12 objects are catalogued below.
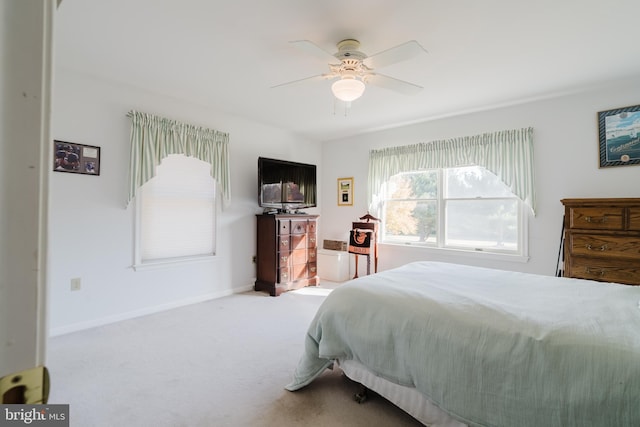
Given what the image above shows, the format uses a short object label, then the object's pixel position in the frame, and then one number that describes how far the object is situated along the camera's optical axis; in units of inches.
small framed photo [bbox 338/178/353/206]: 208.8
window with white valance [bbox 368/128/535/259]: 144.4
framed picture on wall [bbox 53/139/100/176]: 112.9
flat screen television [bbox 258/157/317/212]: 171.5
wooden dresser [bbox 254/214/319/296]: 168.4
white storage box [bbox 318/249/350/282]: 199.3
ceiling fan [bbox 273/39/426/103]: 80.8
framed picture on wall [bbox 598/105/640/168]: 117.5
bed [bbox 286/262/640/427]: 46.0
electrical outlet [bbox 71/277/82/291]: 116.1
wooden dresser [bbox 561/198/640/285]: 102.8
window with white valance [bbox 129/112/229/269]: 132.6
